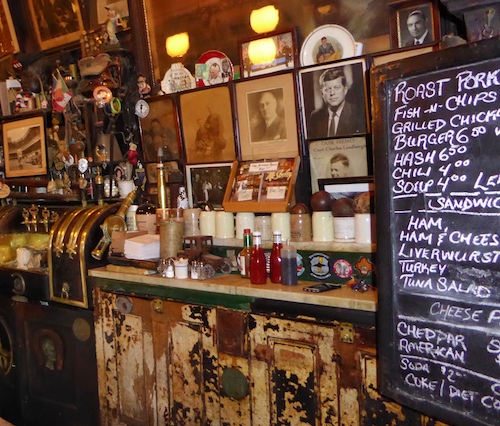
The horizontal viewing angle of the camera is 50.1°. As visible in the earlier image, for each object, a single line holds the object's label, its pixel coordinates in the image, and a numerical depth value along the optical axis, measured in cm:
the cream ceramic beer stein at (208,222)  332
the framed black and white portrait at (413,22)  268
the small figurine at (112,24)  396
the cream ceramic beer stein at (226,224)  324
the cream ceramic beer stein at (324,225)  283
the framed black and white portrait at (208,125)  346
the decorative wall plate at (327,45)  295
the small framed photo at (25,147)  457
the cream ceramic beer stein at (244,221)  318
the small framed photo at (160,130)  377
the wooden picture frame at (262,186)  304
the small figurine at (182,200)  354
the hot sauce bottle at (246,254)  293
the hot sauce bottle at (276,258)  282
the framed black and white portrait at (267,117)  318
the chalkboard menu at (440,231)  177
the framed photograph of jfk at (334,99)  293
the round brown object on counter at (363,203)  268
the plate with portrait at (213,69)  347
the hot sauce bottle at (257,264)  282
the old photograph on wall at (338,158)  298
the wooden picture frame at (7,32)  495
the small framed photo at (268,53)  317
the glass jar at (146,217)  362
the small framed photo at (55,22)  444
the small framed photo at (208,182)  355
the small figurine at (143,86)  388
